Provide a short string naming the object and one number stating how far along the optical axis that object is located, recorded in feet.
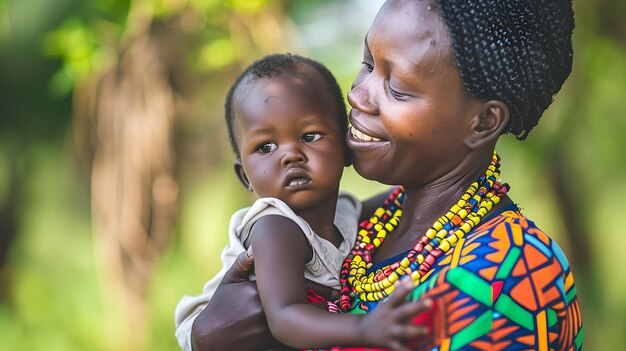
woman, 6.13
